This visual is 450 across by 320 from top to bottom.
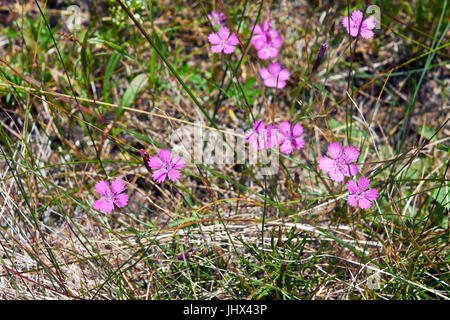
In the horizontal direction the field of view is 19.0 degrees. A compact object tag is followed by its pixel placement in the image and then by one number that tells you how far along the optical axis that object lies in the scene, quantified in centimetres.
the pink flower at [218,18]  74
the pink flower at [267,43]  73
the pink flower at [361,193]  67
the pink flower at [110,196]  68
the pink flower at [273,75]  73
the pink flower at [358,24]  68
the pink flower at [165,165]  68
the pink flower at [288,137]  70
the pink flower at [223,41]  71
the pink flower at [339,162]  67
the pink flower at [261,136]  69
